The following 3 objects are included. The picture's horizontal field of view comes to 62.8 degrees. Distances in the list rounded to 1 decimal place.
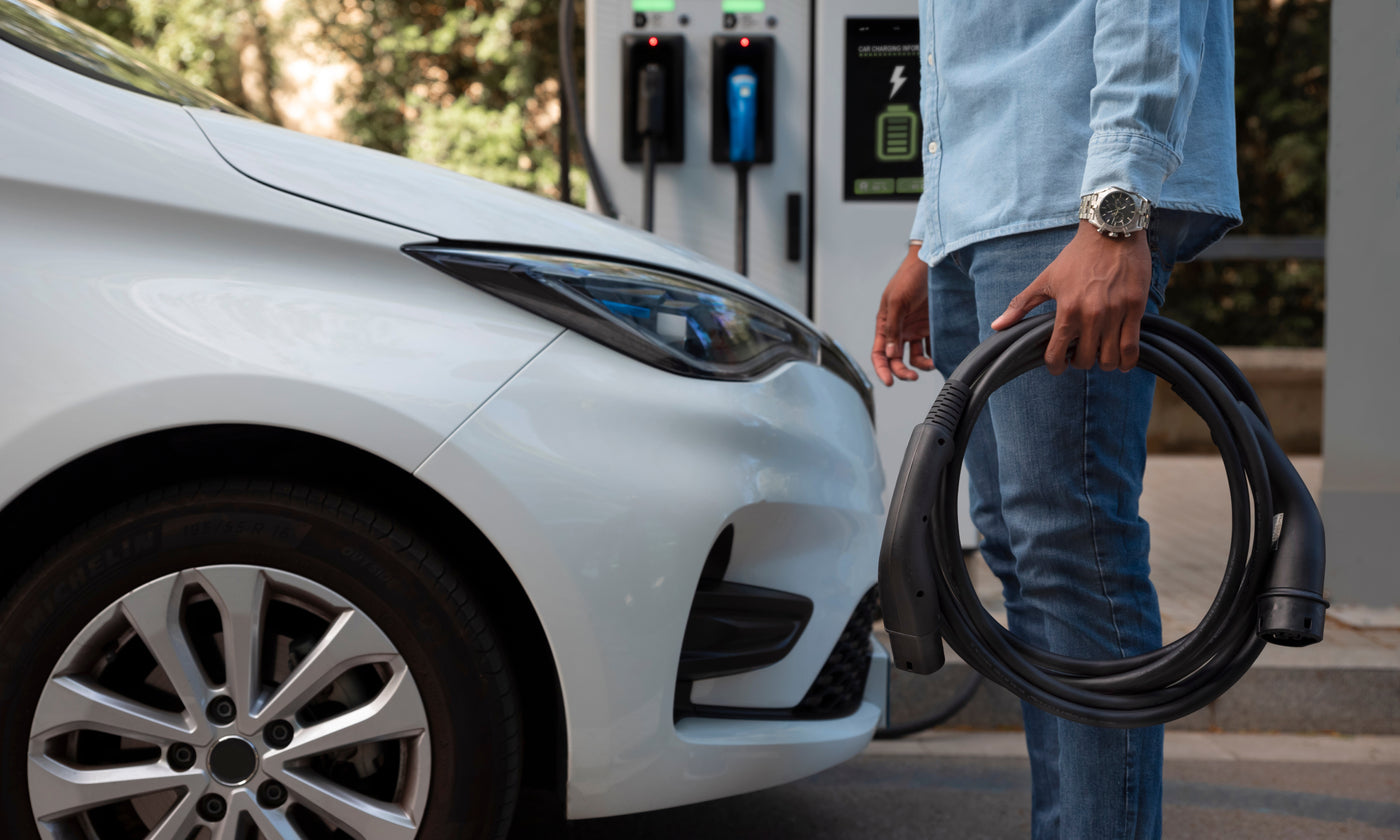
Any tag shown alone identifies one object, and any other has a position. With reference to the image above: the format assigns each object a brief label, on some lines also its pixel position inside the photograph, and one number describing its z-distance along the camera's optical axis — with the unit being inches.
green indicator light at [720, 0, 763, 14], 129.2
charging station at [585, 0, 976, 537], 129.6
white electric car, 56.6
